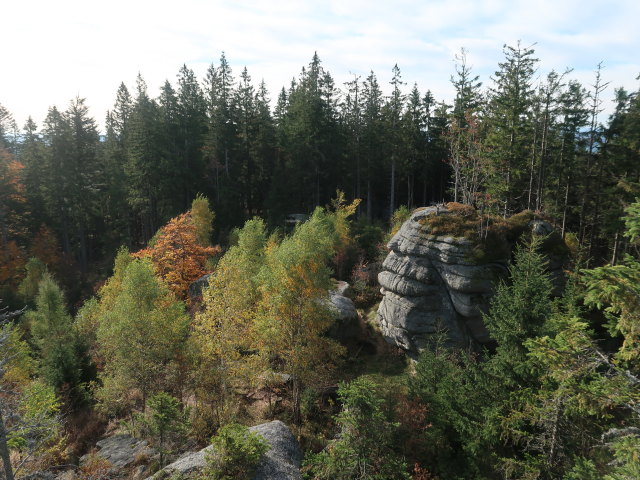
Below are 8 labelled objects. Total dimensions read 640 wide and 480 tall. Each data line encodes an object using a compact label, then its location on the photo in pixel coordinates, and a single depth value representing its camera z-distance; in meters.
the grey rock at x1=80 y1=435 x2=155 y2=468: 16.03
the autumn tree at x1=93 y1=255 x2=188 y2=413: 17.00
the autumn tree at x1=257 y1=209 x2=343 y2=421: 16.20
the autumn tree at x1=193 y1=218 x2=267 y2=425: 16.53
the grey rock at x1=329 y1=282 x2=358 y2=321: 23.67
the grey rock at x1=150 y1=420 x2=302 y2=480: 10.55
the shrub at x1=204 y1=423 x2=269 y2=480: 10.05
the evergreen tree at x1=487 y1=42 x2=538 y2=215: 27.61
